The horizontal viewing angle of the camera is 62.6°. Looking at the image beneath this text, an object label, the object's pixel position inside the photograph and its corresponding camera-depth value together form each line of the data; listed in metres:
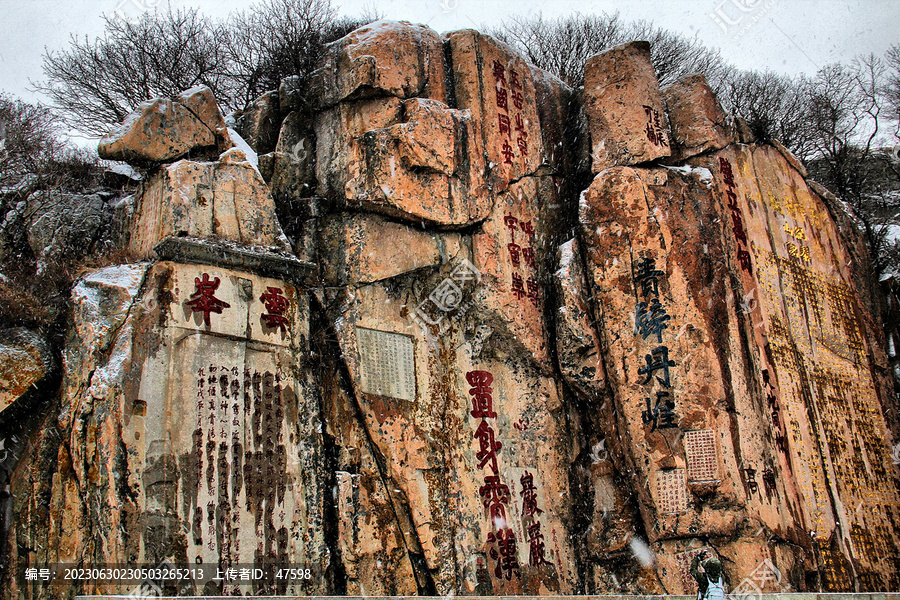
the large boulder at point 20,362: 7.33
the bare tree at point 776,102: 16.31
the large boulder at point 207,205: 8.12
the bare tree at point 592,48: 16.75
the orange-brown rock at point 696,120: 10.45
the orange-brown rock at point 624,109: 10.36
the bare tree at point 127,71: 12.57
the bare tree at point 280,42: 12.09
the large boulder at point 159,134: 8.48
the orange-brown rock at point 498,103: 10.34
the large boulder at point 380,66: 9.76
